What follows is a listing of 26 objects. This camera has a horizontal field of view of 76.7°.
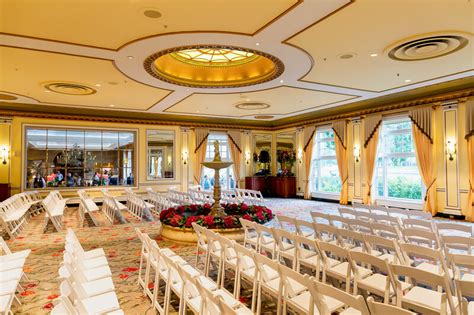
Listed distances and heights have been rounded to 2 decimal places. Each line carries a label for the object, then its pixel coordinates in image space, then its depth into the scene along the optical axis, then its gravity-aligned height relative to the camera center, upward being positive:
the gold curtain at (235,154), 14.26 +0.49
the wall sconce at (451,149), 8.23 +0.40
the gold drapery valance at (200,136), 13.45 +1.28
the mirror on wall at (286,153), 14.20 +0.54
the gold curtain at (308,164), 13.02 +0.00
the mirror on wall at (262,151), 14.89 +0.61
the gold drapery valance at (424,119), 8.71 +1.33
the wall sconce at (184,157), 13.21 +0.33
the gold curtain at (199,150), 13.38 +0.65
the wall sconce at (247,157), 14.69 +0.36
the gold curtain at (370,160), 10.22 +0.13
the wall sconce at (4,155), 10.25 +0.34
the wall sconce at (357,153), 10.86 +0.40
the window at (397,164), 9.54 -0.01
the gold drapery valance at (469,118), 7.82 +1.21
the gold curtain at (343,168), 11.20 -0.15
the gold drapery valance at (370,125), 10.13 +1.34
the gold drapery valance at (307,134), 12.88 +1.30
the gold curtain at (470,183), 7.73 -0.50
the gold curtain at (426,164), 8.60 -0.01
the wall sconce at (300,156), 13.69 +0.37
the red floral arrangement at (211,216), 5.68 -1.06
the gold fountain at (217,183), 6.05 -0.40
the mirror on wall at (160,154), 12.80 +0.46
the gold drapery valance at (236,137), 14.23 +1.28
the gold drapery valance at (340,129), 11.33 +1.33
